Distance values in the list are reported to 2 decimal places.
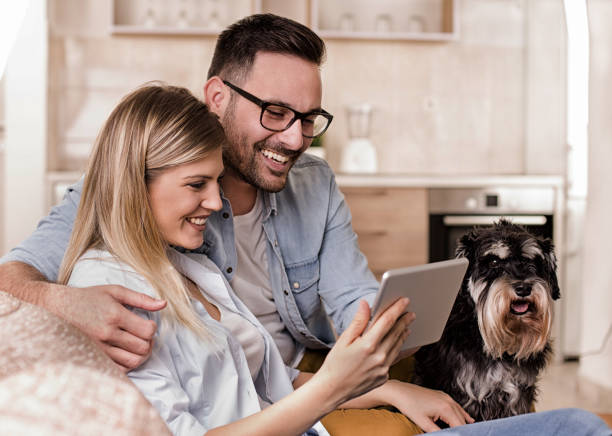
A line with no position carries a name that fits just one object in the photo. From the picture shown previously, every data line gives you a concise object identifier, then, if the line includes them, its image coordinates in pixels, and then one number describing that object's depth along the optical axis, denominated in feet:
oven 11.85
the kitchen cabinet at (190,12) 12.89
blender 13.24
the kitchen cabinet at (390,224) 11.85
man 4.59
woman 3.24
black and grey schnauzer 4.61
